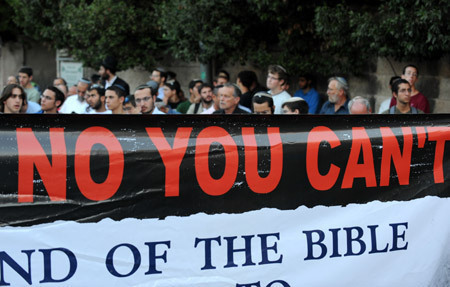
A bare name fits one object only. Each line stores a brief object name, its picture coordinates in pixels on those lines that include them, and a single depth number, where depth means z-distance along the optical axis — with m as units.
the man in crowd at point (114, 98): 7.60
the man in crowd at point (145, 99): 7.18
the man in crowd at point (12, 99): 7.88
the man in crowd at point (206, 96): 9.34
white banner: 3.66
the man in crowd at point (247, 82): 9.24
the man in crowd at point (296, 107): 6.39
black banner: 3.71
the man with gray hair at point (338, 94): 7.86
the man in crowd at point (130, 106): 7.56
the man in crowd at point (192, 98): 10.29
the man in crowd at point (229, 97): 7.12
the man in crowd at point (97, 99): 8.41
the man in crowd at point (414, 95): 8.12
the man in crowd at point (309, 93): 9.81
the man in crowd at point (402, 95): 7.09
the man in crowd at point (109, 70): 10.46
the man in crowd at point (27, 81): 11.07
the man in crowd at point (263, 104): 6.66
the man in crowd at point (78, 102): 10.30
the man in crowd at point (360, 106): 6.85
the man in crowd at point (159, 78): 10.95
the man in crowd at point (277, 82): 7.88
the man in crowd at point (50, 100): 8.30
